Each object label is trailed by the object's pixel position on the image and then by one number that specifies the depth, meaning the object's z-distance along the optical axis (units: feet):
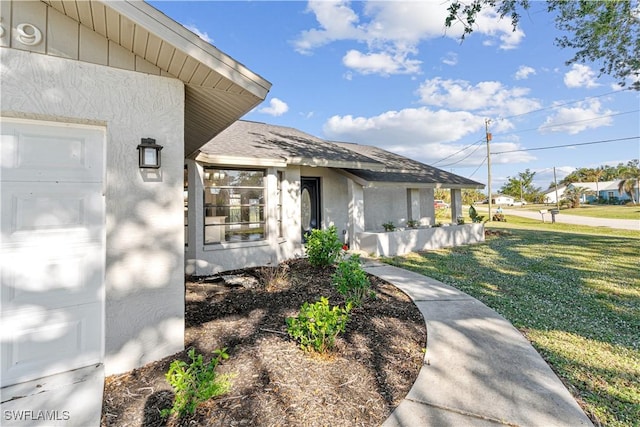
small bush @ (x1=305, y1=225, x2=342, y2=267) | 23.47
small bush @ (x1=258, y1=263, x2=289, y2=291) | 19.30
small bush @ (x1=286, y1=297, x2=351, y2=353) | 10.72
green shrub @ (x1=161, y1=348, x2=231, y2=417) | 7.51
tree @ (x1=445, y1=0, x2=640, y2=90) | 24.35
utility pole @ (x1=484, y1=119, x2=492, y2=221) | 76.74
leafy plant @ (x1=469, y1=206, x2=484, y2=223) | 47.99
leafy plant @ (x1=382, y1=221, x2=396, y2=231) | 36.54
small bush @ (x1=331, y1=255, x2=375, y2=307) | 15.69
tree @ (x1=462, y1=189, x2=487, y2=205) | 198.04
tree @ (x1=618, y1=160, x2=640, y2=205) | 155.53
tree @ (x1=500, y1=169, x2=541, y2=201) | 229.66
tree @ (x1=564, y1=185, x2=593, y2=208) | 147.26
